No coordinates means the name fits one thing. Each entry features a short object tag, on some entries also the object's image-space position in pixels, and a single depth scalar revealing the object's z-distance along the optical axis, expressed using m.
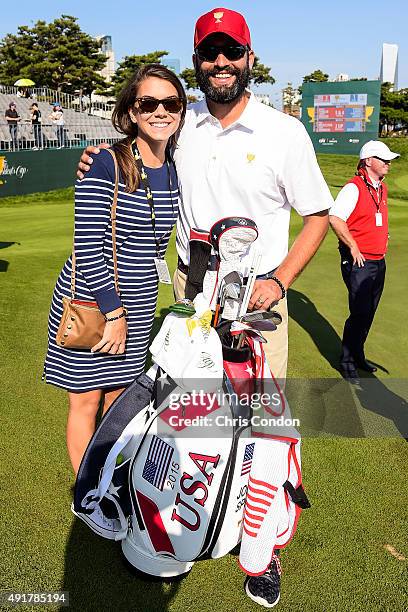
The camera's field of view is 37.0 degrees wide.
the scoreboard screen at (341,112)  36.31
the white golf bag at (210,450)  2.19
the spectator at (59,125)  23.76
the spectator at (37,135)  21.62
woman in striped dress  2.53
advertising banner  16.75
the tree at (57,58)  52.69
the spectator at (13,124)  20.05
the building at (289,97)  85.66
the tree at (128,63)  56.38
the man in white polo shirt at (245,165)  2.65
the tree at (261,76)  68.00
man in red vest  5.35
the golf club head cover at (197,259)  2.52
